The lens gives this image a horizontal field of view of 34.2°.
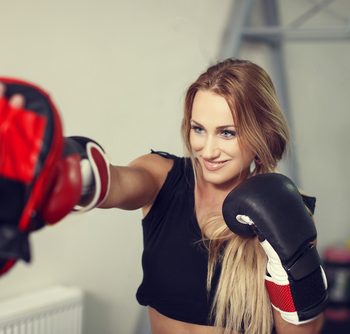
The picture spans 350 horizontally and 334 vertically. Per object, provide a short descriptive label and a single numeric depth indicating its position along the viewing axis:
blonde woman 1.39
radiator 2.05
